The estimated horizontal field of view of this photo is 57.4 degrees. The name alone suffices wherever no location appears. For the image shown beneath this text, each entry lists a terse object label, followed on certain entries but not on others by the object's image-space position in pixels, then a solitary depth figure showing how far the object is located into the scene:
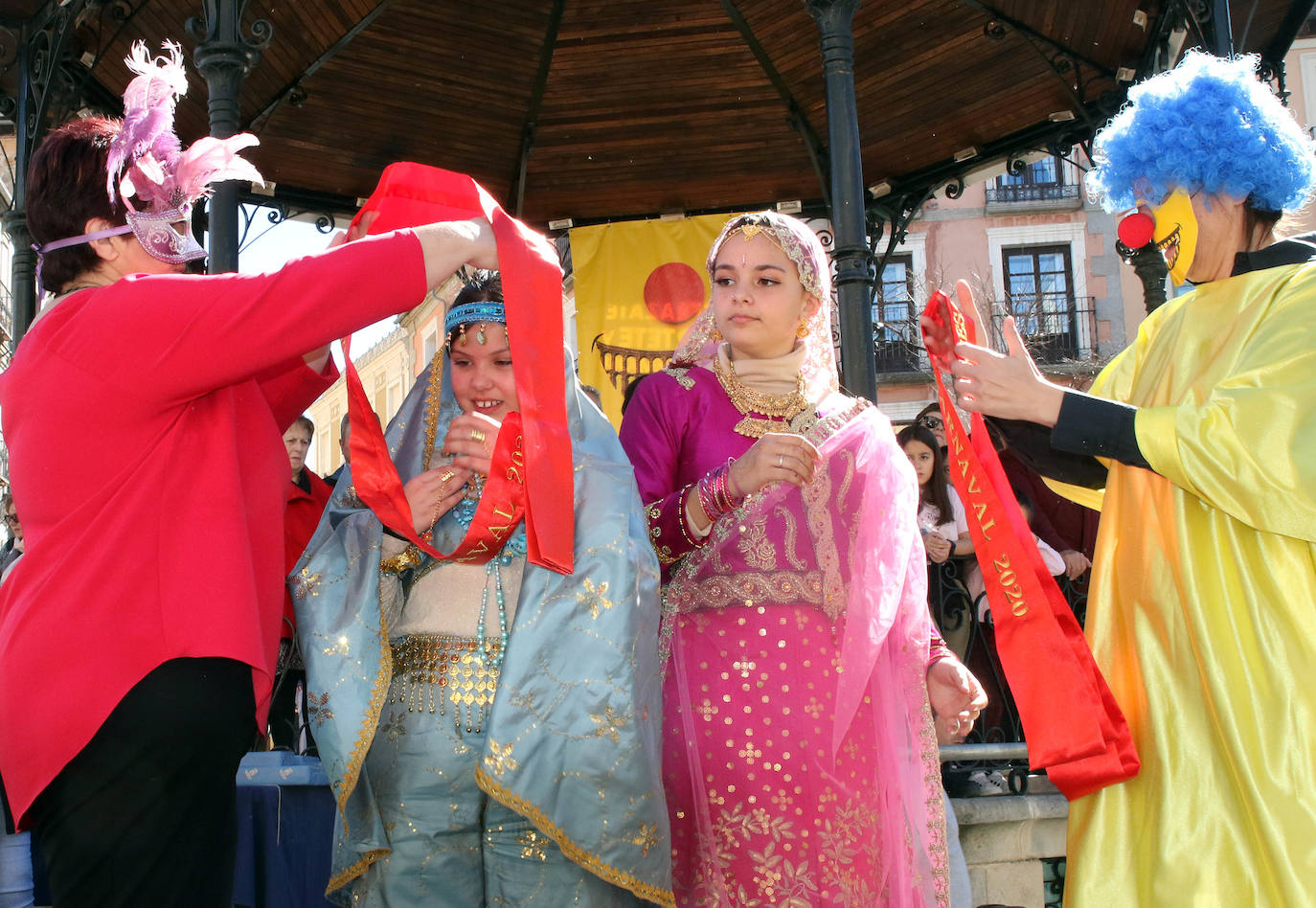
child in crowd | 5.39
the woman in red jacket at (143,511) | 2.01
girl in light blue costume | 2.42
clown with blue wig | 2.32
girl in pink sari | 2.68
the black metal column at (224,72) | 4.59
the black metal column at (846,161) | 4.75
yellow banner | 7.53
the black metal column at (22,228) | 5.87
